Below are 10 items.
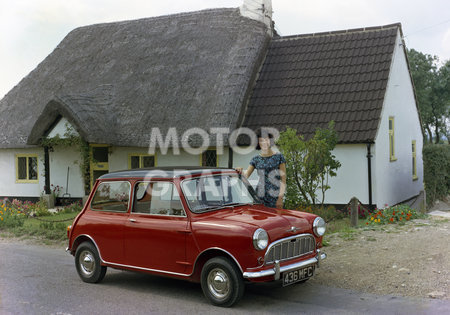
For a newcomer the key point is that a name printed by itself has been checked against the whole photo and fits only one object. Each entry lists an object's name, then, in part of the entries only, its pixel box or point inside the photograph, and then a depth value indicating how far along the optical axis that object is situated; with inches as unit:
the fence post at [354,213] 461.4
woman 328.8
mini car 253.1
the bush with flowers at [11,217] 559.5
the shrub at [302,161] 476.7
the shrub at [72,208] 694.5
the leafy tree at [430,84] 1493.6
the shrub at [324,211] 504.7
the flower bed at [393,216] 479.2
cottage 631.8
